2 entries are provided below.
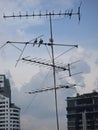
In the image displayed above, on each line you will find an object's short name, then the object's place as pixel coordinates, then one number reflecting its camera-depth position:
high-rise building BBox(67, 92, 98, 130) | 126.38
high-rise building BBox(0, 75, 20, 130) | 172.75
